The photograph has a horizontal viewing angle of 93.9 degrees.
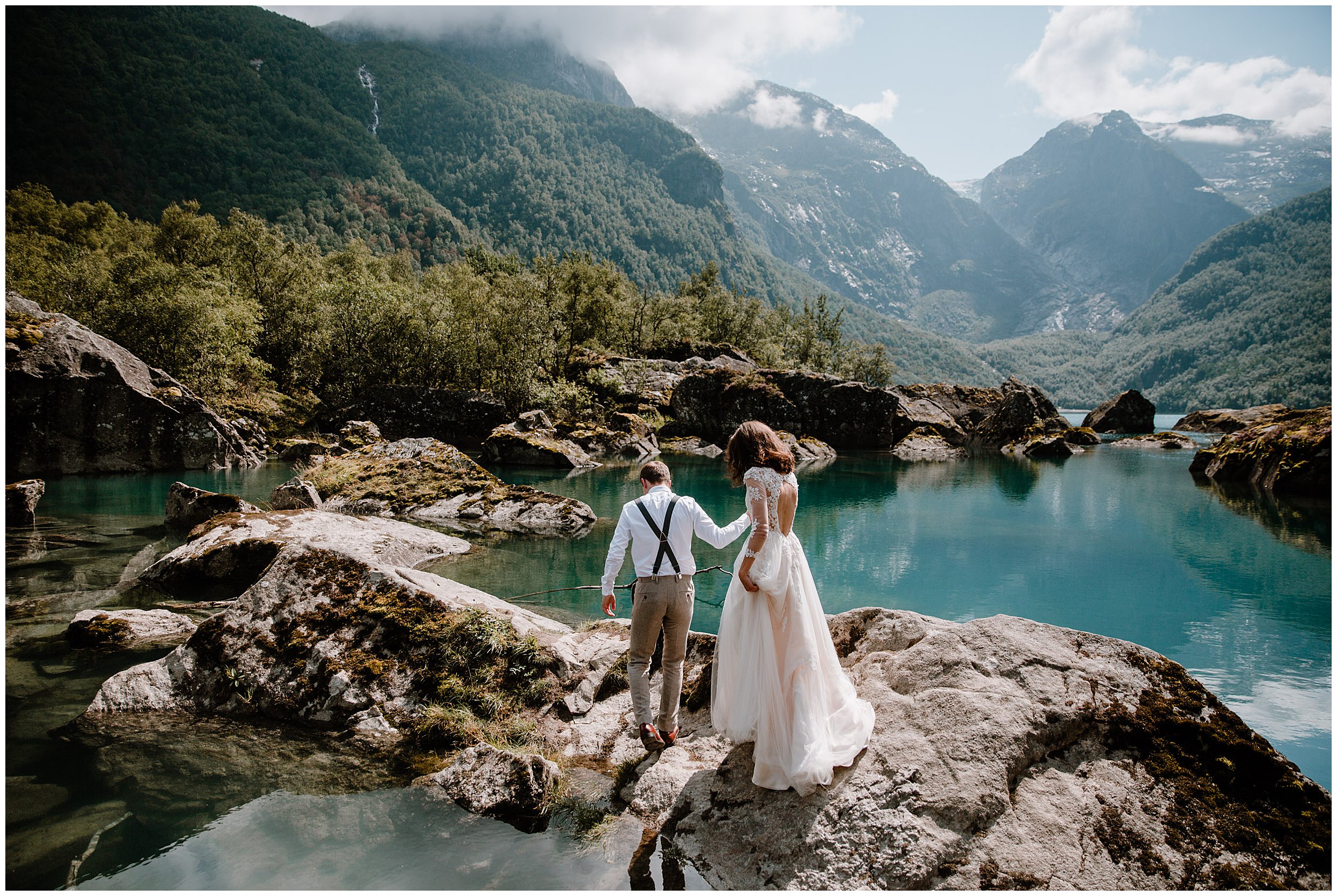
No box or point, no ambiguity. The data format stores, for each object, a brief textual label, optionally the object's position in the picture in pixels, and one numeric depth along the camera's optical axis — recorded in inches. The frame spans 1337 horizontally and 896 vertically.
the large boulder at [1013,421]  2229.3
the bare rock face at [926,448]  1875.0
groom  225.9
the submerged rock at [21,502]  601.3
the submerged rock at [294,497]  647.8
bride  185.9
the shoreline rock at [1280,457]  1144.8
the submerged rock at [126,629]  331.9
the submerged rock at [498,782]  194.2
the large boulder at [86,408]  899.4
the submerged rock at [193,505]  605.3
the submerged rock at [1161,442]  2089.1
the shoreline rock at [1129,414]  2878.9
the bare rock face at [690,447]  1690.5
